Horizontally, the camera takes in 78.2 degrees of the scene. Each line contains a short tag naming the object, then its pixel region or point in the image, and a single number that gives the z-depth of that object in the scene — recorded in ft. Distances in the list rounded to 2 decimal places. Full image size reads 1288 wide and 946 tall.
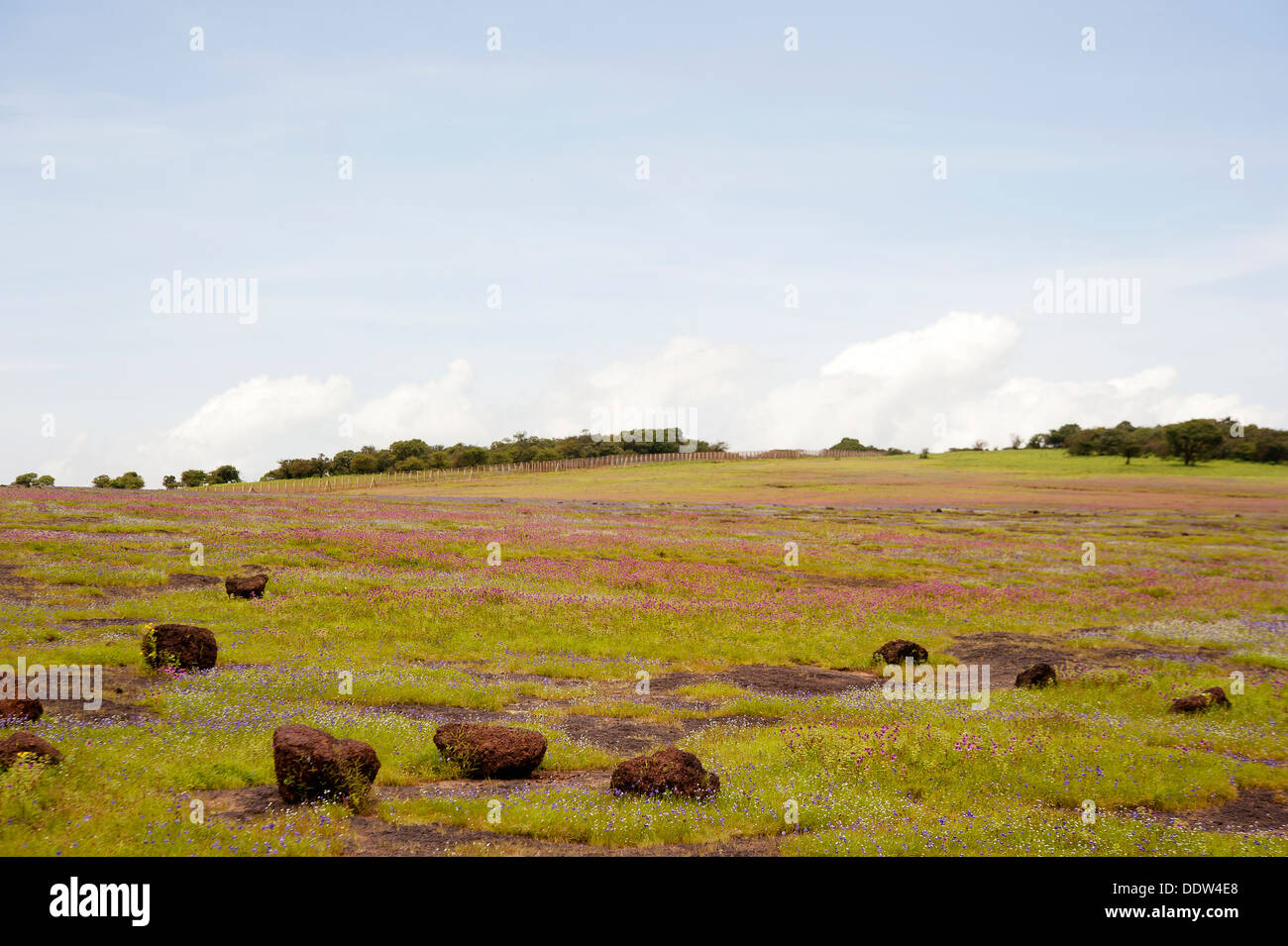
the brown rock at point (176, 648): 60.23
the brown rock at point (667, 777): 40.91
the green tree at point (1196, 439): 524.93
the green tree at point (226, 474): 528.63
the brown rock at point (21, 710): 43.75
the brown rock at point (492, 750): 44.39
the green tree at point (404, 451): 640.54
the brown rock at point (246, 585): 90.17
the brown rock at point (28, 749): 34.69
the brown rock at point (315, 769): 37.42
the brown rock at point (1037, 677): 73.00
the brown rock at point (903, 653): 81.61
